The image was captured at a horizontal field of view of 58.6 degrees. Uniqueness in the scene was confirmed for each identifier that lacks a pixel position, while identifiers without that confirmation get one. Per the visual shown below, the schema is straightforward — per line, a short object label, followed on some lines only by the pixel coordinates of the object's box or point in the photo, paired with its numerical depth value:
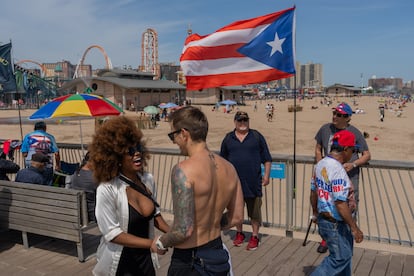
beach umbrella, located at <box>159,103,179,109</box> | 37.29
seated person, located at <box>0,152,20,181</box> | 5.02
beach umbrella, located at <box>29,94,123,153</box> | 6.21
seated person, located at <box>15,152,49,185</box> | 4.91
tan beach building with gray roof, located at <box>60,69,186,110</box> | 51.28
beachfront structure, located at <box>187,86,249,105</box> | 65.38
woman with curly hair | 2.35
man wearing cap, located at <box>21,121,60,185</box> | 5.95
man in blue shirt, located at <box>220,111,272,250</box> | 4.91
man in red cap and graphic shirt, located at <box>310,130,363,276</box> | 3.14
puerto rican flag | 5.36
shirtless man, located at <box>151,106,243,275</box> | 2.14
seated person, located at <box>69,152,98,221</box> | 4.25
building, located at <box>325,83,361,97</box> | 130.76
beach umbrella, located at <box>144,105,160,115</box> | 31.08
